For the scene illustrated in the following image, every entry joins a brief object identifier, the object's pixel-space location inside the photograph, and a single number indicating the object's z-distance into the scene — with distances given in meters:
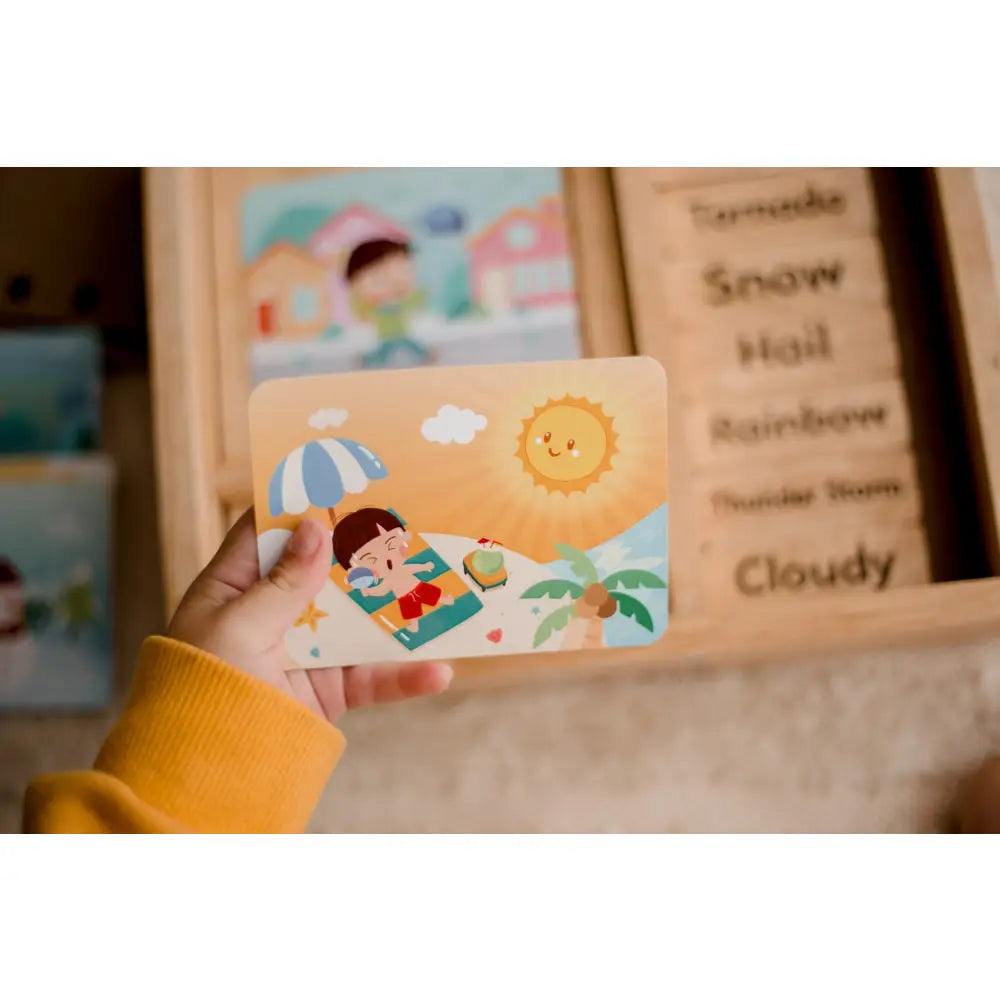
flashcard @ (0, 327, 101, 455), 0.92
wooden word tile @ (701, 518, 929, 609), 0.72
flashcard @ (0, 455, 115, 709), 0.89
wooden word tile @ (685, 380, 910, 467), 0.72
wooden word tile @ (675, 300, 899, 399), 0.73
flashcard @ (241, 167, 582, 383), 0.73
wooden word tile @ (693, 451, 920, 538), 0.72
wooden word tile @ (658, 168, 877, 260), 0.73
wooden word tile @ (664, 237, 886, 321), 0.73
